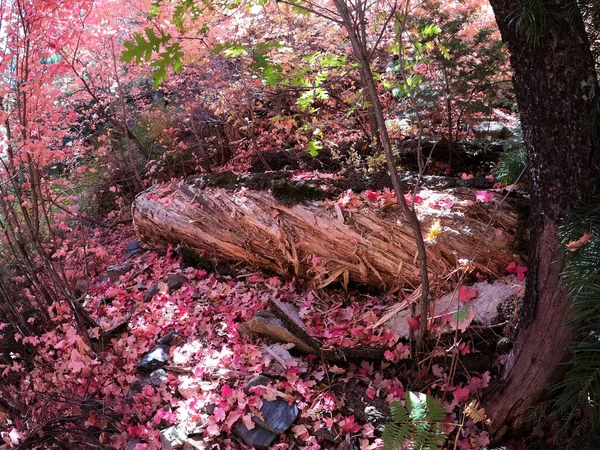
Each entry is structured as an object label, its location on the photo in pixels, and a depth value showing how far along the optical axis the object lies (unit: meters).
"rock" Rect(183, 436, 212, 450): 2.96
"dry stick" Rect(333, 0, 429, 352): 2.38
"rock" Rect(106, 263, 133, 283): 6.28
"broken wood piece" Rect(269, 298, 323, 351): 3.51
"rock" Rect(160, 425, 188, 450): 3.00
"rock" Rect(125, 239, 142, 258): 7.06
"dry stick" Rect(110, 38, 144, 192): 7.39
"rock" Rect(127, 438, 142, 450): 3.15
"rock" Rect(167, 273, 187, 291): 5.16
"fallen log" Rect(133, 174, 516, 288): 3.52
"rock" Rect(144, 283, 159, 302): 5.13
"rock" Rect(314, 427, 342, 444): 2.91
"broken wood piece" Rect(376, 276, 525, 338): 3.17
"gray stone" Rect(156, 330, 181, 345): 4.17
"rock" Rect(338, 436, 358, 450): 2.80
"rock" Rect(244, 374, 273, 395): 3.30
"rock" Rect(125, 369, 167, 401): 3.63
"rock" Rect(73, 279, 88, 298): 5.94
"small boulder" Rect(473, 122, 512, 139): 6.87
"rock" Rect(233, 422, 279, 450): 2.96
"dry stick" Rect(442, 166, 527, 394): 3.03
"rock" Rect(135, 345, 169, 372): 3.81
